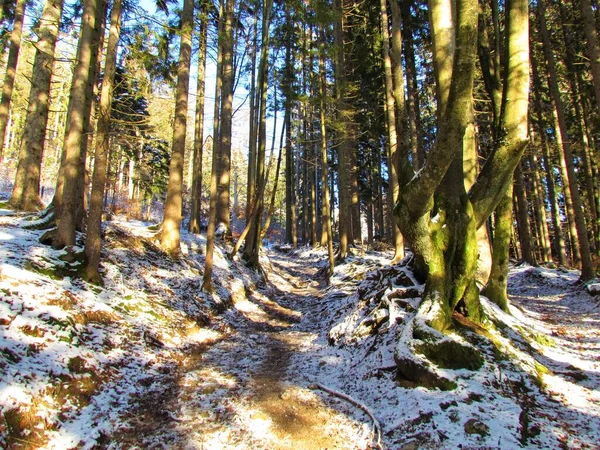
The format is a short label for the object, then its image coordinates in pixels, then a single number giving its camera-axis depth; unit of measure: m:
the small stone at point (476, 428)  3.50
